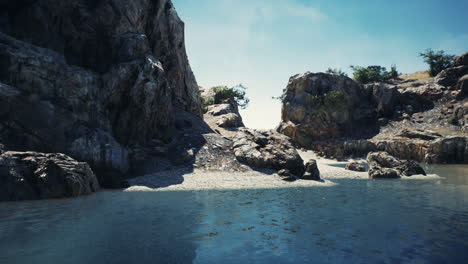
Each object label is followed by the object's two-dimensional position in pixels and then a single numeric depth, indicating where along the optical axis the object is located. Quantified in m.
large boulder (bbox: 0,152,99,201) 15.79
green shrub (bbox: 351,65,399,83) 85.44
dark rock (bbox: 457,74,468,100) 61.53
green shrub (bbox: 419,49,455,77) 78.66
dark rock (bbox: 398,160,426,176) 30.27
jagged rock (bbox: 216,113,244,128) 44.62
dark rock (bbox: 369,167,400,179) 28.89
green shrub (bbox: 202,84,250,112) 64.31
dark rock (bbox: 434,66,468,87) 65.62
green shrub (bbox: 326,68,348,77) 83.06
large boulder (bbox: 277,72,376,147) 72.69
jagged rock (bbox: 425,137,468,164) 45.28
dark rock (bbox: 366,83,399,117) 70.50
